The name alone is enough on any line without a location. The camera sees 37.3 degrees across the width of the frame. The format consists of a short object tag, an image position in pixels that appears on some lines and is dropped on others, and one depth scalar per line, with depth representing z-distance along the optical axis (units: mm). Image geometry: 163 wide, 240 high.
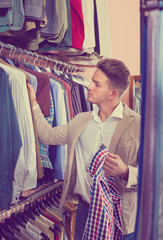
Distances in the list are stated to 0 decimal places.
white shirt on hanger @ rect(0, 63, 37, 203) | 1340
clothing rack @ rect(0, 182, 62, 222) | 1707
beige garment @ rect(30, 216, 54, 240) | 1557
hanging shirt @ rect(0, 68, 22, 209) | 1202
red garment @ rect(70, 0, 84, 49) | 2004
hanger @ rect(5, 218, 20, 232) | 1541
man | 1318
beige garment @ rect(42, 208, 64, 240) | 1587
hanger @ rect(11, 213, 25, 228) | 1571
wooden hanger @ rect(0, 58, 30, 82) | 1420
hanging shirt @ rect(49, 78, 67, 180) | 1673
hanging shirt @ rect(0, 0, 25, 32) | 1385
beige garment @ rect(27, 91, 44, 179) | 1421
